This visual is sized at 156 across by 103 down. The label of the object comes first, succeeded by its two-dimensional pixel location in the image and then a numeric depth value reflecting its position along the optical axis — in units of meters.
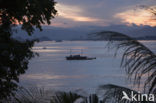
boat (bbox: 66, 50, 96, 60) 91.65
